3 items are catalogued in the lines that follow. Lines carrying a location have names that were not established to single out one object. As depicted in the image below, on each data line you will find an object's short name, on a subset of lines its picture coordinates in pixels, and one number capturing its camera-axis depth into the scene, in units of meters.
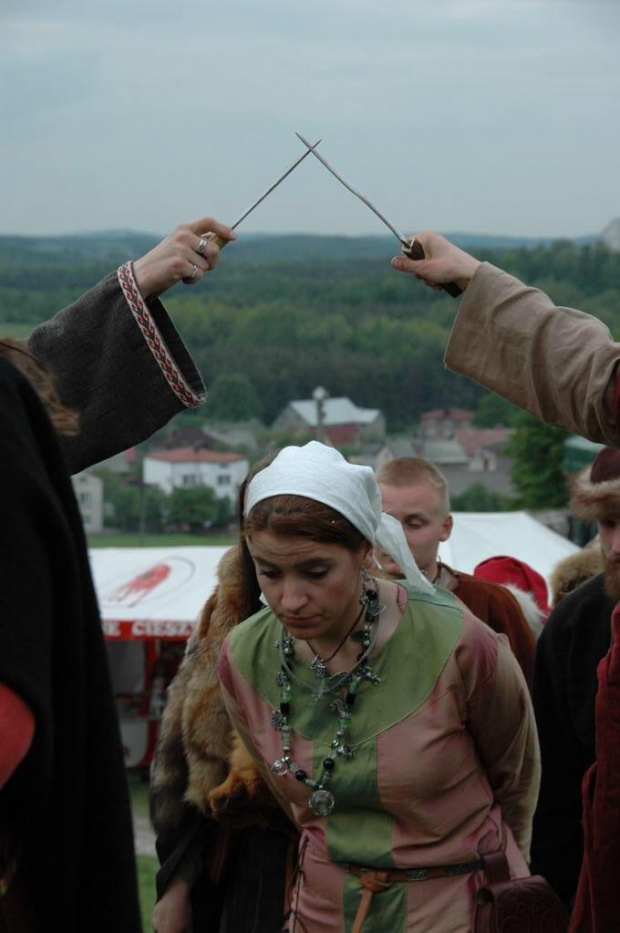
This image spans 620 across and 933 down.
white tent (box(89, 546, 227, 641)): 14.68
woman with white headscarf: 2.73
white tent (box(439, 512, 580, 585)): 15.19
